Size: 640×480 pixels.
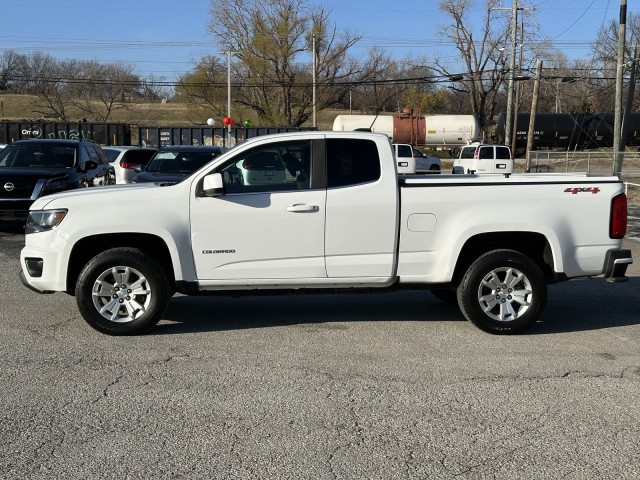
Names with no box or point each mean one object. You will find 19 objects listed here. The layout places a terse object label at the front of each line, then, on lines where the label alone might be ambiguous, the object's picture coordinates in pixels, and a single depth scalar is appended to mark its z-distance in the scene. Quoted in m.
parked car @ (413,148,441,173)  38.00
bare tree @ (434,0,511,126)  71.75
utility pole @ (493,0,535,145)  41.59
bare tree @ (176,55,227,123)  61.12
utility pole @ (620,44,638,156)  28.47
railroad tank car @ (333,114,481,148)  55.38
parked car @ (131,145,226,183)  14.29
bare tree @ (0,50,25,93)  90.77
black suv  12.16
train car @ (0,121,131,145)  39.53
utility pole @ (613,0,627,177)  25.23
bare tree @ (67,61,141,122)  78.56
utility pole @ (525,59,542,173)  40.88
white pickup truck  6.59
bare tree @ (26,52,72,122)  74.08
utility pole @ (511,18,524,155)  47.44
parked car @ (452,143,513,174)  31.89
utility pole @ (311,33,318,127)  55.58
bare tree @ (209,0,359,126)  58.38
